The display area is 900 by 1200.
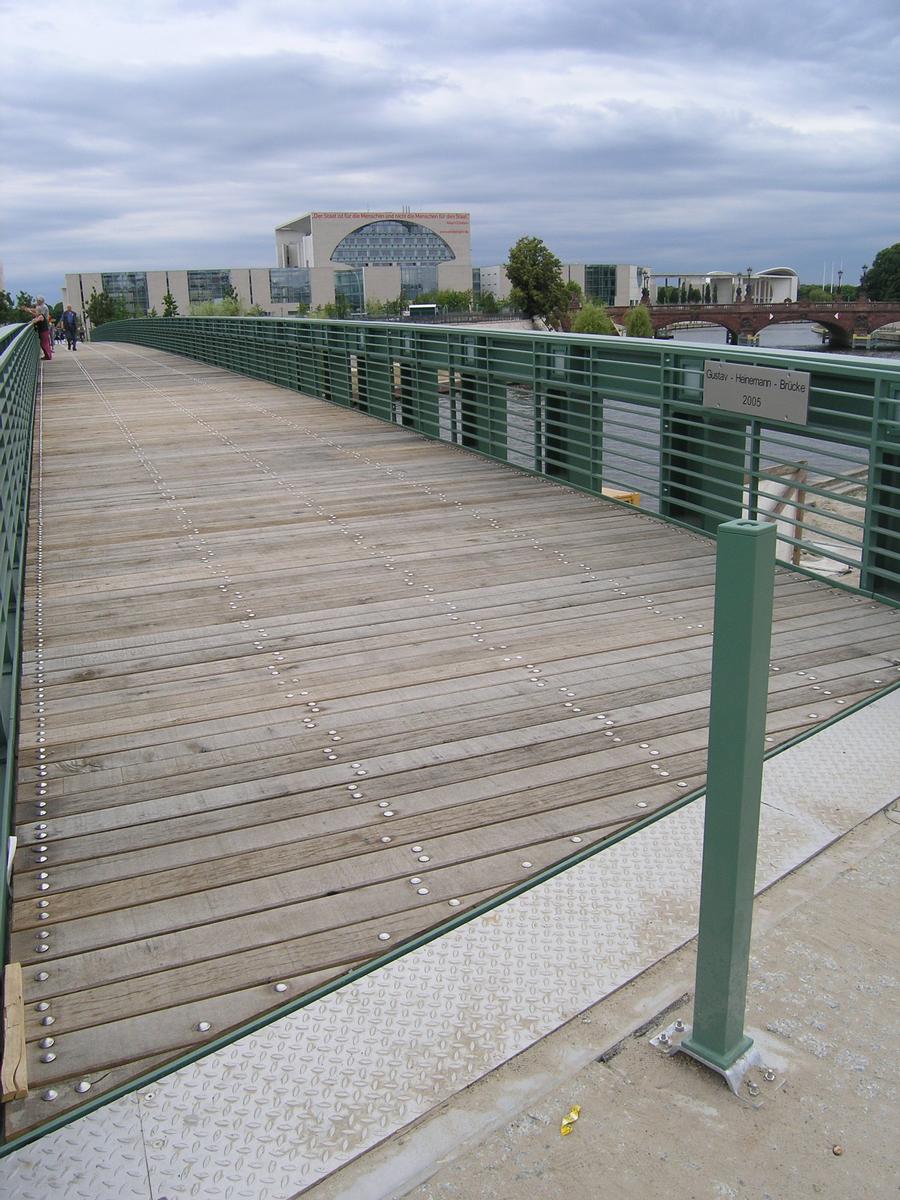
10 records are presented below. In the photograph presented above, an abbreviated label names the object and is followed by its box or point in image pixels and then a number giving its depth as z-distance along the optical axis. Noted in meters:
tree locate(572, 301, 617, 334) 94.19
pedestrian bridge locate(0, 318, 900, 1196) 2.86
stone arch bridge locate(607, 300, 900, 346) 85.06
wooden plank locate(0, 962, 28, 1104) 2.47
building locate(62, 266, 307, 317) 149.38
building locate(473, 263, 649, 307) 170.25
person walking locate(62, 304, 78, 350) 36.06
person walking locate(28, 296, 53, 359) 24.83
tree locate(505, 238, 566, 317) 93.75
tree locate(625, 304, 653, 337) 96.38
